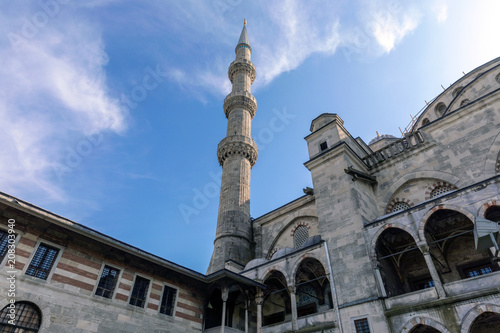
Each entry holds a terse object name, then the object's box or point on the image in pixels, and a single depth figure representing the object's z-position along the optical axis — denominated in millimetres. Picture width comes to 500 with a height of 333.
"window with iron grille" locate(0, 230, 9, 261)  9006
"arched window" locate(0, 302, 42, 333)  8361
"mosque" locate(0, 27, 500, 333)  9445
